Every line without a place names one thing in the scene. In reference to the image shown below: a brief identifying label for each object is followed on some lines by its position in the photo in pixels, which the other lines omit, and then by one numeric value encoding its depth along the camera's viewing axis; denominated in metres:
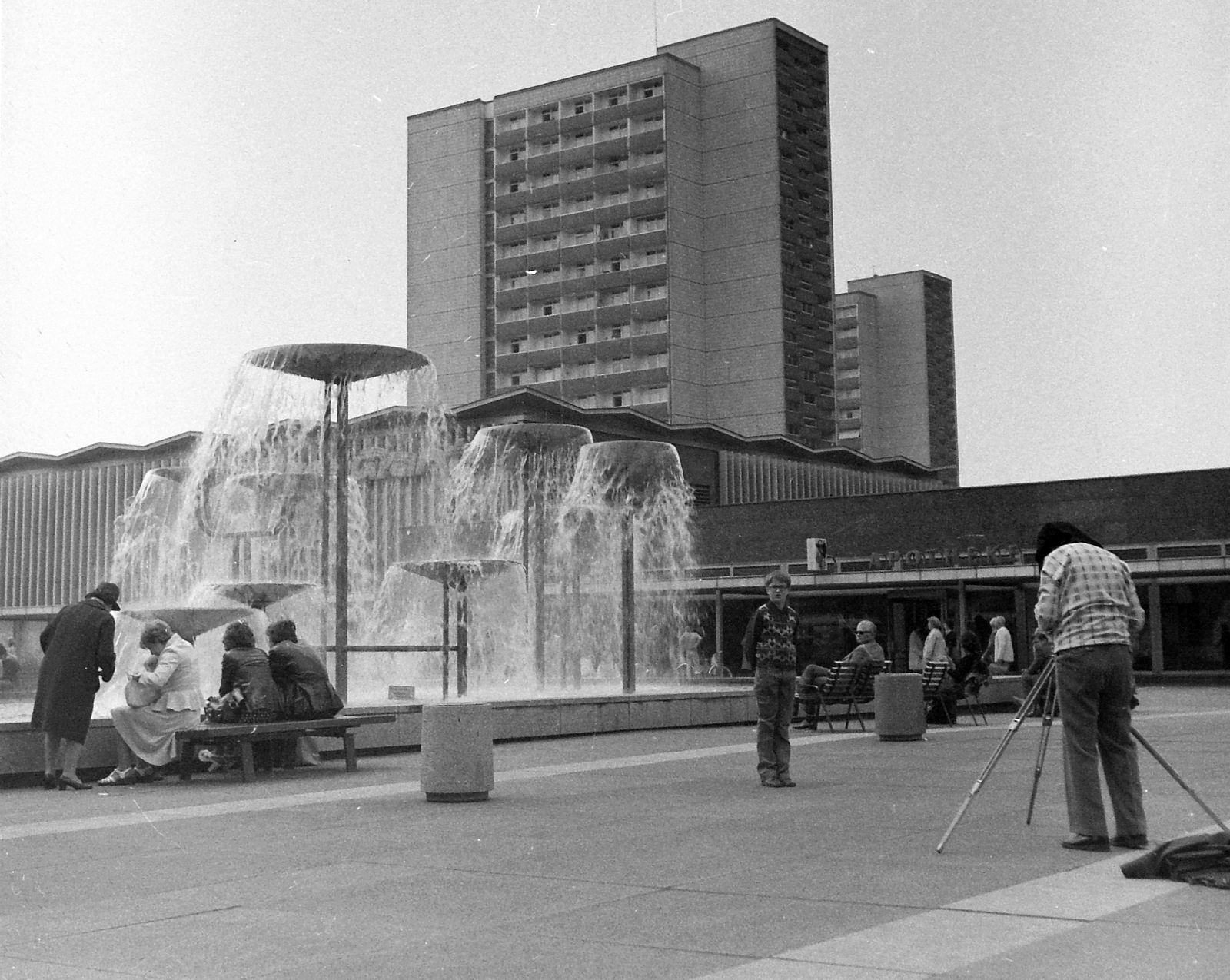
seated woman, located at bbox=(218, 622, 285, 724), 14.08
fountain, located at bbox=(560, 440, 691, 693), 24.85
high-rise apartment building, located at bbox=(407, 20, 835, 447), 106.94
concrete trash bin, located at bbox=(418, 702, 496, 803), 11.67
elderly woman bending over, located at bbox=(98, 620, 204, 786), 13.57
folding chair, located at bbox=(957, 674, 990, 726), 23.00
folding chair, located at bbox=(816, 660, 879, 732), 20.33
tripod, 8.61
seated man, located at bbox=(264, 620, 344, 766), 14.37
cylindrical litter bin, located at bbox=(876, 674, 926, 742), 18.14
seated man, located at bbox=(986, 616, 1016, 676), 26.34
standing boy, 12.66
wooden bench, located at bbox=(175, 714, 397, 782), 13.43
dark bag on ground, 7.61
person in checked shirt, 8.76
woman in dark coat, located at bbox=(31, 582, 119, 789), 13.09
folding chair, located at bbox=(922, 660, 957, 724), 21.56
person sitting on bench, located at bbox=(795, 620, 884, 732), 20.48
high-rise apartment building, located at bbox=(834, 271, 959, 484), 148.00
